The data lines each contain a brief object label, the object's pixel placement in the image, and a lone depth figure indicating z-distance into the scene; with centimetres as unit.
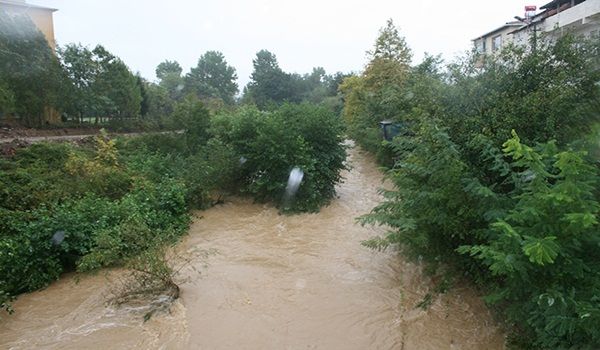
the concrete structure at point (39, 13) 2506
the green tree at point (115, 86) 2145
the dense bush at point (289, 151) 1079
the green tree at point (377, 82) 1636
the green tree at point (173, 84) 5190
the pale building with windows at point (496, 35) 2986
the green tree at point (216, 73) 6450
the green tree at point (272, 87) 5422
